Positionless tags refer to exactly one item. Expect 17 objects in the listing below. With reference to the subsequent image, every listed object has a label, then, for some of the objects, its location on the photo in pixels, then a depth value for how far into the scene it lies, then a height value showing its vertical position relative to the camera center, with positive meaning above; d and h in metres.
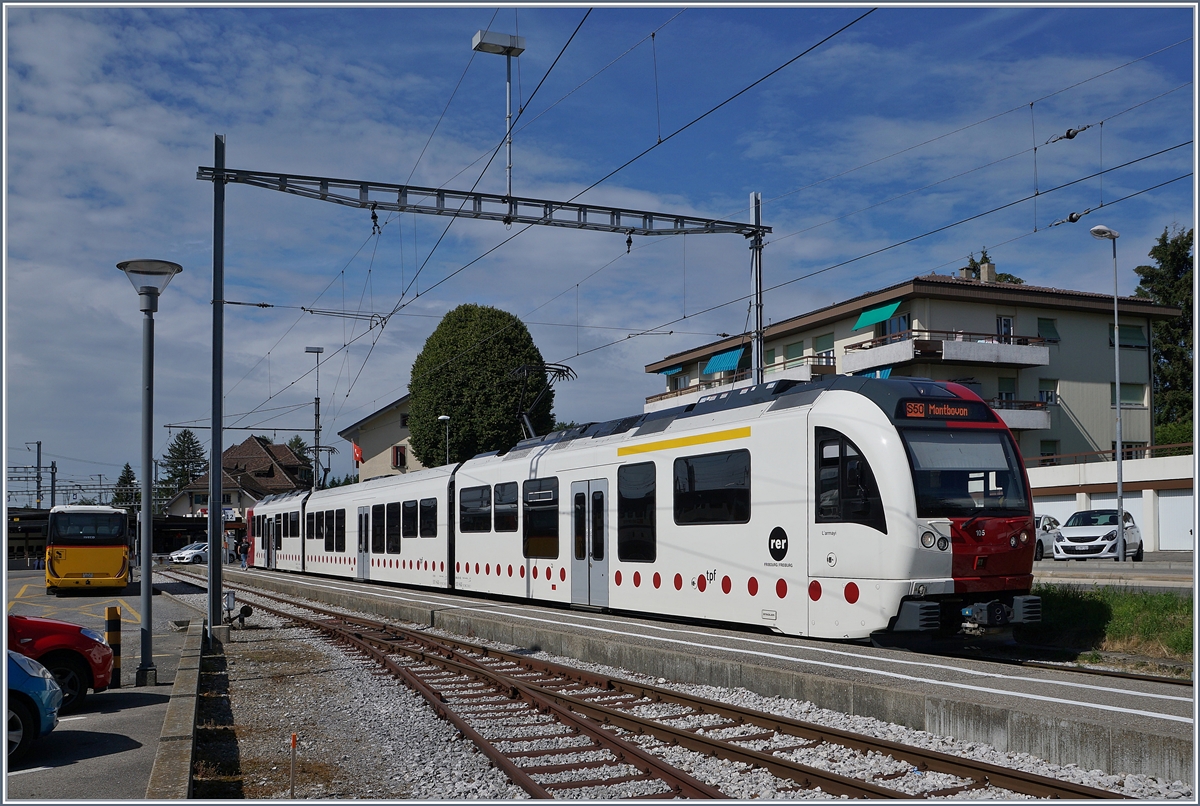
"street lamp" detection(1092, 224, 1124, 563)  27.48 +3.92
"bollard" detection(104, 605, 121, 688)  12.39 -1.65
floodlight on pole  15.05 +6.29
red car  10.04 -1.55
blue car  7.66 -1.57
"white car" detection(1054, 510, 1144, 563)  28.27 -1.66
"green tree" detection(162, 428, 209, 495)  126.44 +2.99
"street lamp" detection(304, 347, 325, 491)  42.66 +1.88
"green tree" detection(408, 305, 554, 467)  48.97 +4.62
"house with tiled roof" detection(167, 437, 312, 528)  90.81 +1.02
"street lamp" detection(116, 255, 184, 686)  12.01 +1.06
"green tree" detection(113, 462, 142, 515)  117.06 -1.08
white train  11.08 -0.39
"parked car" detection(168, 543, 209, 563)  58.39 -3.72
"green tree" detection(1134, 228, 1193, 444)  52.72 +7.66
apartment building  40.12 +5.17
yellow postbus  31.05 -1.73
